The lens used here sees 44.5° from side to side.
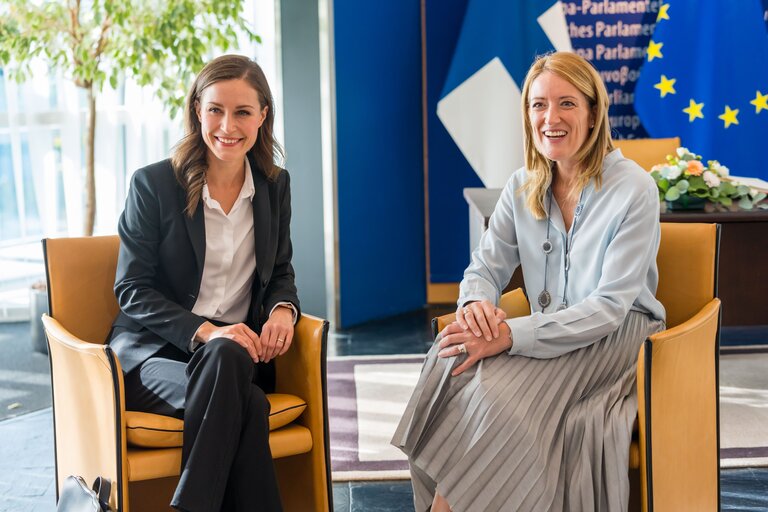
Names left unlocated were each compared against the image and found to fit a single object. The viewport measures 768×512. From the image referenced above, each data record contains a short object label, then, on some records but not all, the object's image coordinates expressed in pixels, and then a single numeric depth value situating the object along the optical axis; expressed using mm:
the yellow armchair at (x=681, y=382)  2225
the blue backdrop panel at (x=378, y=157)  5301
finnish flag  5609
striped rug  3373
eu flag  5613
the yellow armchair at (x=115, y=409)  2342
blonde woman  2250
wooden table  3787
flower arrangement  3879
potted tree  4480
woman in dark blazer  2367
